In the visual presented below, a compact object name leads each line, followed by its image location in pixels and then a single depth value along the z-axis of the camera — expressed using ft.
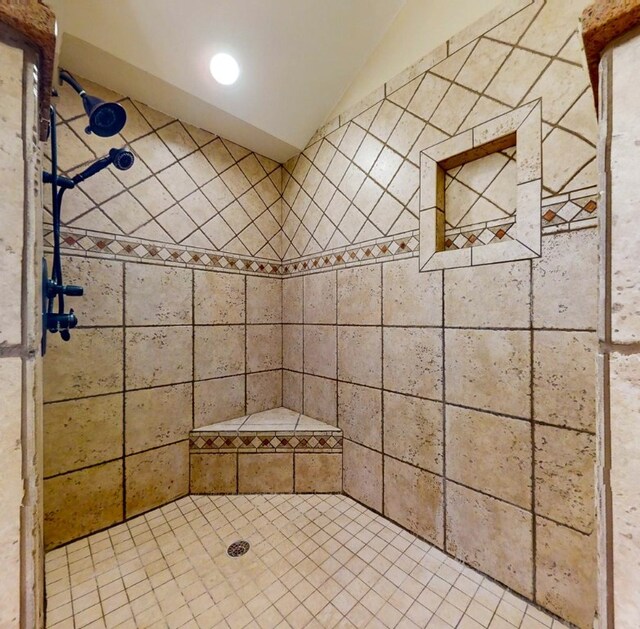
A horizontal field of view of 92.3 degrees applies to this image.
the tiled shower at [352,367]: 3.55
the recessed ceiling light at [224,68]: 5.06
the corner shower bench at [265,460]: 5.82
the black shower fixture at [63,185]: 3.50
